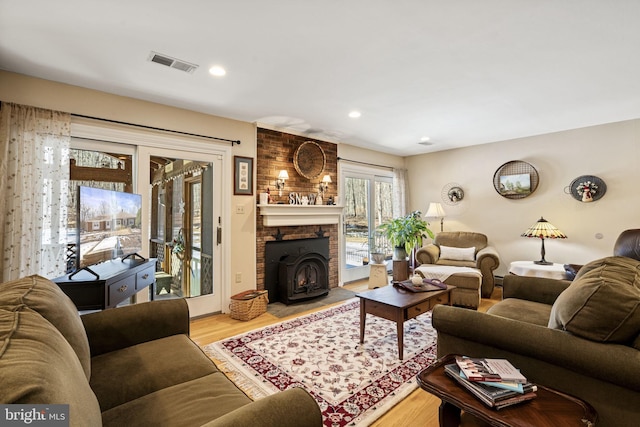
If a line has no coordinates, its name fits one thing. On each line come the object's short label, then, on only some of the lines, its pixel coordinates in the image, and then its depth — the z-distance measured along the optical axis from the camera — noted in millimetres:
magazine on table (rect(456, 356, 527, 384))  1328
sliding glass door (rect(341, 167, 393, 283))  5219
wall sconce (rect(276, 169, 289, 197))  4121
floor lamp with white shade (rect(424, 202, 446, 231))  5293
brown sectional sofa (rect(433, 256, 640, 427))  1278
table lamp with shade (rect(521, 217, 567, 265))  3984
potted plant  4938
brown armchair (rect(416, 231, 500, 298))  4195
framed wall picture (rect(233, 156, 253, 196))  3764
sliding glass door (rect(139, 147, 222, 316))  3361
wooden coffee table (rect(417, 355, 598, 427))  1135
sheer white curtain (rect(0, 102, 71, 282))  2354
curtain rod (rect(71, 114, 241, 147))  2814
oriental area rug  1986
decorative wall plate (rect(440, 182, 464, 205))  5445
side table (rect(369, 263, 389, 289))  4812
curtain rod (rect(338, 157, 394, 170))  5102
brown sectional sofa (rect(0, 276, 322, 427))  709
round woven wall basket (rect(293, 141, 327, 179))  4375
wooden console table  1987
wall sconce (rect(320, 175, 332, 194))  4616
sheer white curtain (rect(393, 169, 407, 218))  5977
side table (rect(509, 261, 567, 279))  3693
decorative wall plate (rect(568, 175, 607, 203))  4066
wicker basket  3428
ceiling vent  2279
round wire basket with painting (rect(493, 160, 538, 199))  4633
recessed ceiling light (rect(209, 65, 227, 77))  2458
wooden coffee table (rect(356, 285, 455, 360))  2475
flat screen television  2148
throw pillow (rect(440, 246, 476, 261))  4609
